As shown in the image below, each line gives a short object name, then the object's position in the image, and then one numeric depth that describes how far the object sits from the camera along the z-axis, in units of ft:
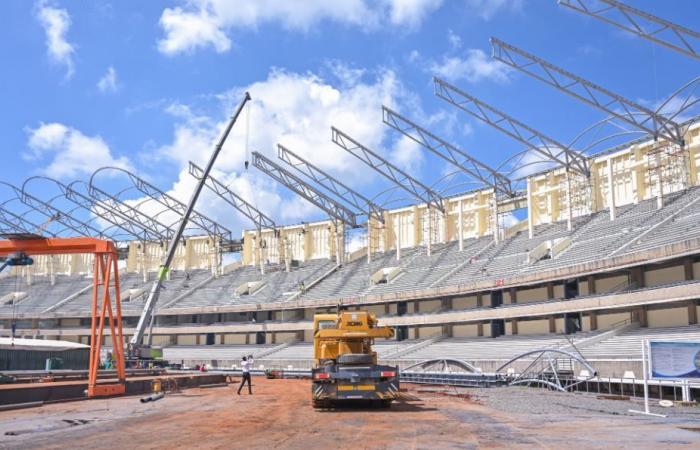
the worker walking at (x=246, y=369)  93.50
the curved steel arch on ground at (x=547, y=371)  91.91
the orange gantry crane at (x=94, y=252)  90.63
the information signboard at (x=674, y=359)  61.62
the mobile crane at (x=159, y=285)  158.71
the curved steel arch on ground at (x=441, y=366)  122.94
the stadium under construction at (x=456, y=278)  106.63
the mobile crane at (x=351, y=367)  65.57
